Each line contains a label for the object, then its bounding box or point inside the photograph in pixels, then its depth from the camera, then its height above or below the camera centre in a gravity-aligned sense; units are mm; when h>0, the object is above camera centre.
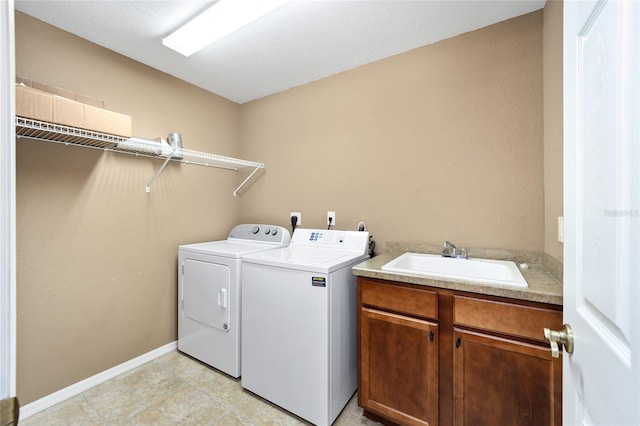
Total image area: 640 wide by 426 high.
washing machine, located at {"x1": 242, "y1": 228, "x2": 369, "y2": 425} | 1529 -726
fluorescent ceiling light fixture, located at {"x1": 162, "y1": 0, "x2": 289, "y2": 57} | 1498 +1136
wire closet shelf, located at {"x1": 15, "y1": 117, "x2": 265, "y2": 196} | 1441 +461
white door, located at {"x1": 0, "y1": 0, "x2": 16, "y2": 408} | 493 +5
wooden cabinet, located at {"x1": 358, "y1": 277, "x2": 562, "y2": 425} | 1141 -703
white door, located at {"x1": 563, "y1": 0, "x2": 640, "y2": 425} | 450 -3
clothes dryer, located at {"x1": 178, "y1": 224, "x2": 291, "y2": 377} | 1957 -660
